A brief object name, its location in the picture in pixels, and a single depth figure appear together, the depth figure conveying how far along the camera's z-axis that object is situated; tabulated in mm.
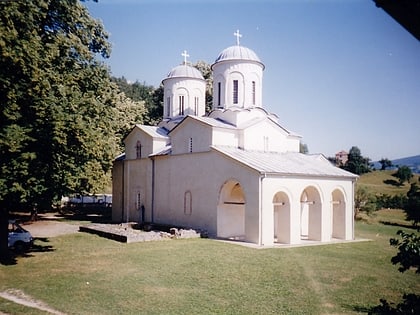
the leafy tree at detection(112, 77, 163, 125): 46675
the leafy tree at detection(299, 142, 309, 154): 79200
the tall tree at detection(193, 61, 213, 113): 45000
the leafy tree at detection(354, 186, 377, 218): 36125
